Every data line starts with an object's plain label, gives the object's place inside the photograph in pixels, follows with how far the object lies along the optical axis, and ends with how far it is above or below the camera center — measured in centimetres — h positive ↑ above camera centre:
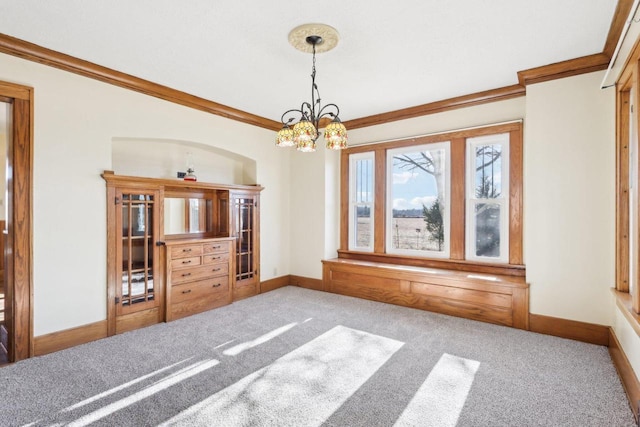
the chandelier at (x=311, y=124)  257 +75
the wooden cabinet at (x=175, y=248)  345 -41
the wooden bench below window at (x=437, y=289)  361 -96
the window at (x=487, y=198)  399 +21
